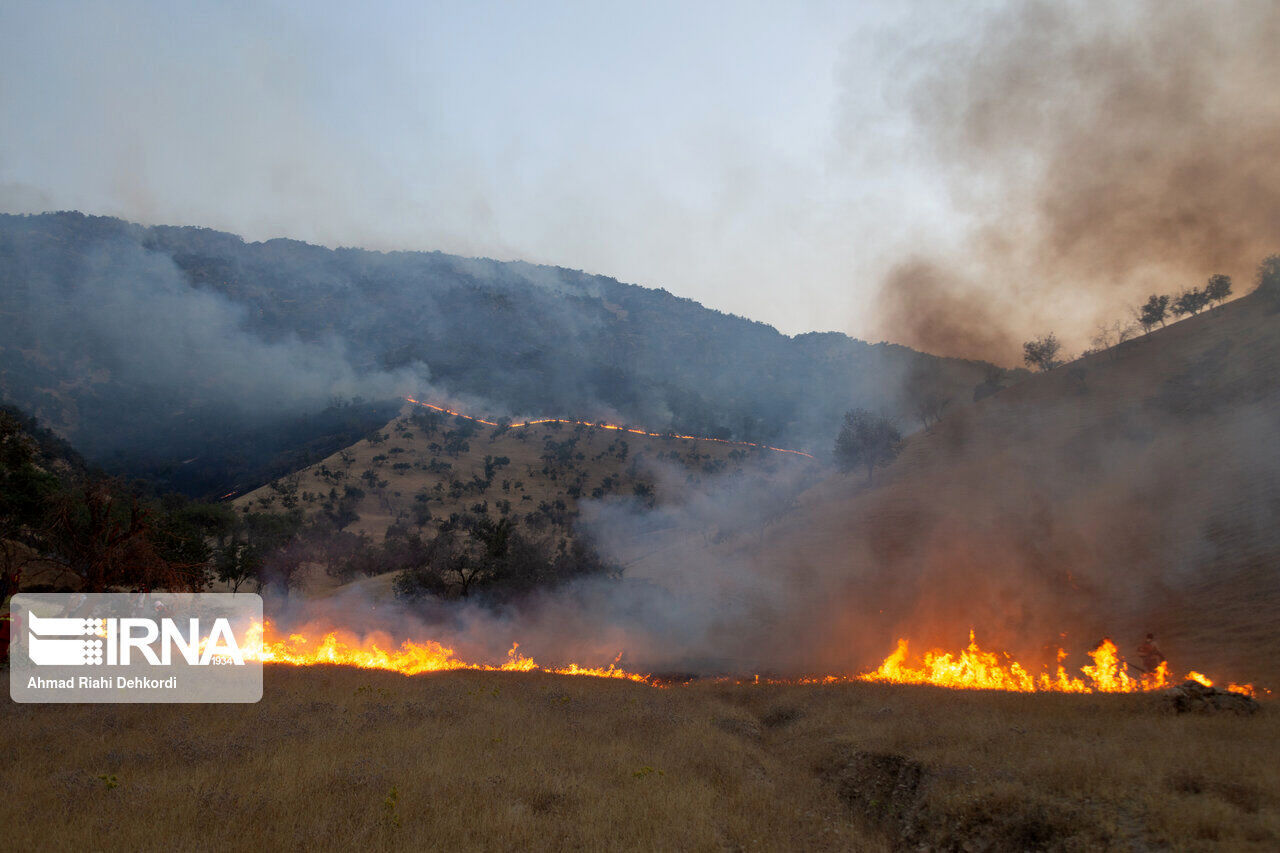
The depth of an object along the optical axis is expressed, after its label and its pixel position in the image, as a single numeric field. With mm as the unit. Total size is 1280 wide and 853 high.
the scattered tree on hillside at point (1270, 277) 49188
